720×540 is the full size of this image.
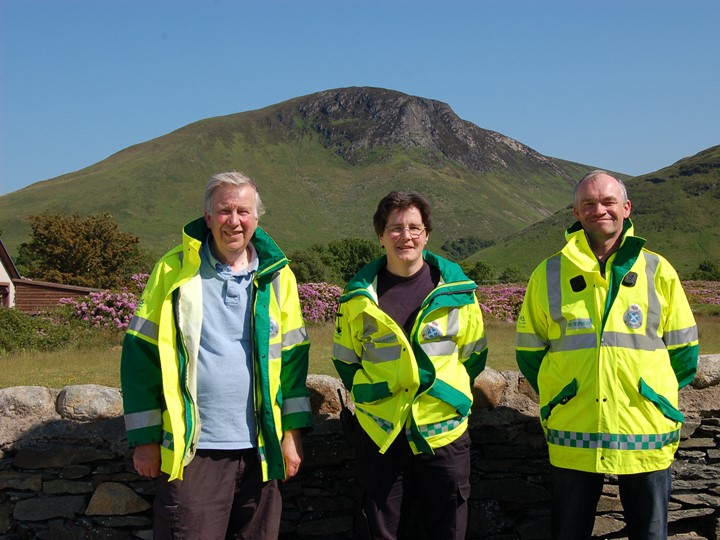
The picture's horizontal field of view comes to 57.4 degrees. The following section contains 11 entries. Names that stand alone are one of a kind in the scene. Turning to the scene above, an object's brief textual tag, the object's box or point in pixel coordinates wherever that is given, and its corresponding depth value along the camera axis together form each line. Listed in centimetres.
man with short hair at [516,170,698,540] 285
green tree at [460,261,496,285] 4469
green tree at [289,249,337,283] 4034
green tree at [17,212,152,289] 3369
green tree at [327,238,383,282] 4950
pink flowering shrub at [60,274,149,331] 1038
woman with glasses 294
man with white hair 272
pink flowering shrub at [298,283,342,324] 1243
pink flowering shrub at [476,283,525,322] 1384
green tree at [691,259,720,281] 3794
